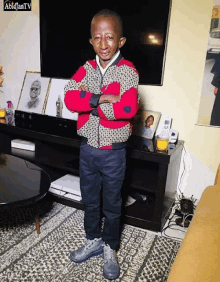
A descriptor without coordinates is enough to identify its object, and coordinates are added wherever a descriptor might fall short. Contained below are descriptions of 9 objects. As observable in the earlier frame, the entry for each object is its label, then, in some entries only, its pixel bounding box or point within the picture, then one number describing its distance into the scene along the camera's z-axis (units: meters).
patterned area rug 1.27
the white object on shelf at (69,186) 1.89
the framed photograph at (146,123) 1.97
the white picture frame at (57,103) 2.31
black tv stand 1.60
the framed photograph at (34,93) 2.43
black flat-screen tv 1.83
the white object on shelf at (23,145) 2.24
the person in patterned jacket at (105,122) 1.10
